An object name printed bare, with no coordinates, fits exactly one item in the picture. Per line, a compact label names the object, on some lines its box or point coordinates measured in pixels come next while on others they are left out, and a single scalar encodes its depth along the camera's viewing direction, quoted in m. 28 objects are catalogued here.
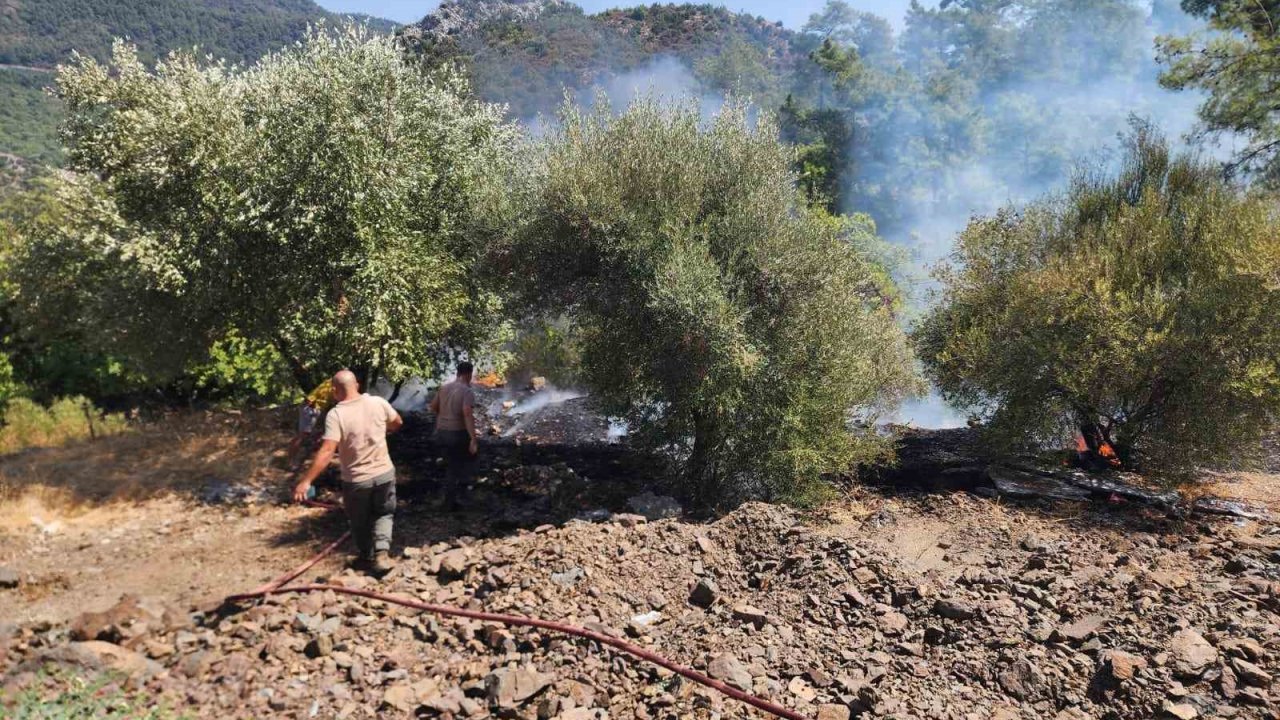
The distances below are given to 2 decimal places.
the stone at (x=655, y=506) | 9.70
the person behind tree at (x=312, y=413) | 10.23
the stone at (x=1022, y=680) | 5.29
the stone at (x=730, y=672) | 5.25
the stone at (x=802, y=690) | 5.20
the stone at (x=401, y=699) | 5.18
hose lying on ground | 5.06
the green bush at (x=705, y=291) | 9.12
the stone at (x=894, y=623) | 6.10
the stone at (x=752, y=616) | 6.14
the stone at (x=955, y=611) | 6.11
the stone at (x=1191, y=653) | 5.30
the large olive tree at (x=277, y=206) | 9.38
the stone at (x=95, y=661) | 5.32
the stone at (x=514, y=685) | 5.12
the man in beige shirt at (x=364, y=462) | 6.62
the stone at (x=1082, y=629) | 5.81
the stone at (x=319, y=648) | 5.66
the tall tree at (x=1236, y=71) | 13.69
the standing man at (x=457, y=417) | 8.62
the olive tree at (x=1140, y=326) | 9.90
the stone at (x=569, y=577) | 6.63
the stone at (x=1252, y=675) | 5.17
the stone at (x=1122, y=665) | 5.22
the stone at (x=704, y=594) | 6.53
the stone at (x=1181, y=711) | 4.89
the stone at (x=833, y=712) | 4.95
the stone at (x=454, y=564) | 6.89
